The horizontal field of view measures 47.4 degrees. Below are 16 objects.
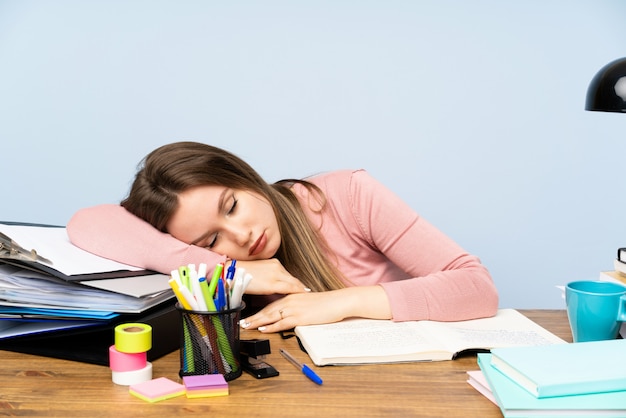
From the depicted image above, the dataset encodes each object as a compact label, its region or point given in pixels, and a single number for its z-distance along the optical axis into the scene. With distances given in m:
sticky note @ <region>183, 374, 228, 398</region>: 0.86
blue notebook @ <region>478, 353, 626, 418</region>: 0.77
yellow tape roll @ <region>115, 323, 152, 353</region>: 0.91
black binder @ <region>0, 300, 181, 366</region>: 0.99
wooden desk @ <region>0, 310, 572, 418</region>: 0.82
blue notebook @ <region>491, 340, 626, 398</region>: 0.79
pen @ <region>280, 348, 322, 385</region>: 0.90
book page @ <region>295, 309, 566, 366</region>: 0.98
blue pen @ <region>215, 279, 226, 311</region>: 0.92
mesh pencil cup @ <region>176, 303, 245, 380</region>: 0.92
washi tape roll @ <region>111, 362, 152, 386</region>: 0.90
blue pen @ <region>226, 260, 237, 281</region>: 0.95
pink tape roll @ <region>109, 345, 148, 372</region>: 0.91
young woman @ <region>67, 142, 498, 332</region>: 1.19
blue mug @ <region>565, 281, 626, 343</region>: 0.99
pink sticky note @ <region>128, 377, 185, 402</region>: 0.85
